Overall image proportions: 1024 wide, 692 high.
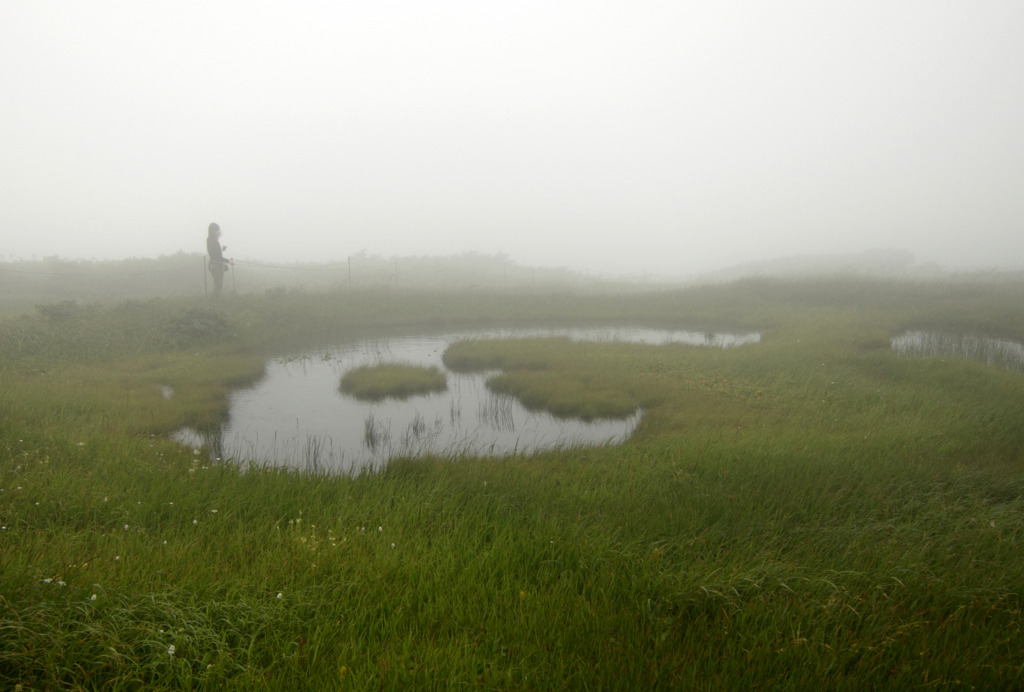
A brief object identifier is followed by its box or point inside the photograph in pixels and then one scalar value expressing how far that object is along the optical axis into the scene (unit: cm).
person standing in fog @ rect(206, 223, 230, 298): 2208
